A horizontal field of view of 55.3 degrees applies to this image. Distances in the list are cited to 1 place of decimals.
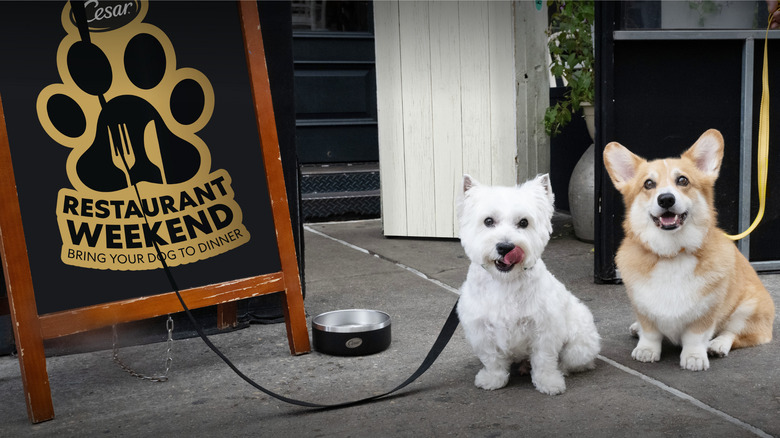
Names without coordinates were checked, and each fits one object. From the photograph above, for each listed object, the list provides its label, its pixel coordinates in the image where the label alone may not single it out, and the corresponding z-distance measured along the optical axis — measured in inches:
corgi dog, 114.0
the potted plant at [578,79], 214.2
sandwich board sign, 108.0
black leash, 106.0
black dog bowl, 126.9
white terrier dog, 100.5
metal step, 268.1
